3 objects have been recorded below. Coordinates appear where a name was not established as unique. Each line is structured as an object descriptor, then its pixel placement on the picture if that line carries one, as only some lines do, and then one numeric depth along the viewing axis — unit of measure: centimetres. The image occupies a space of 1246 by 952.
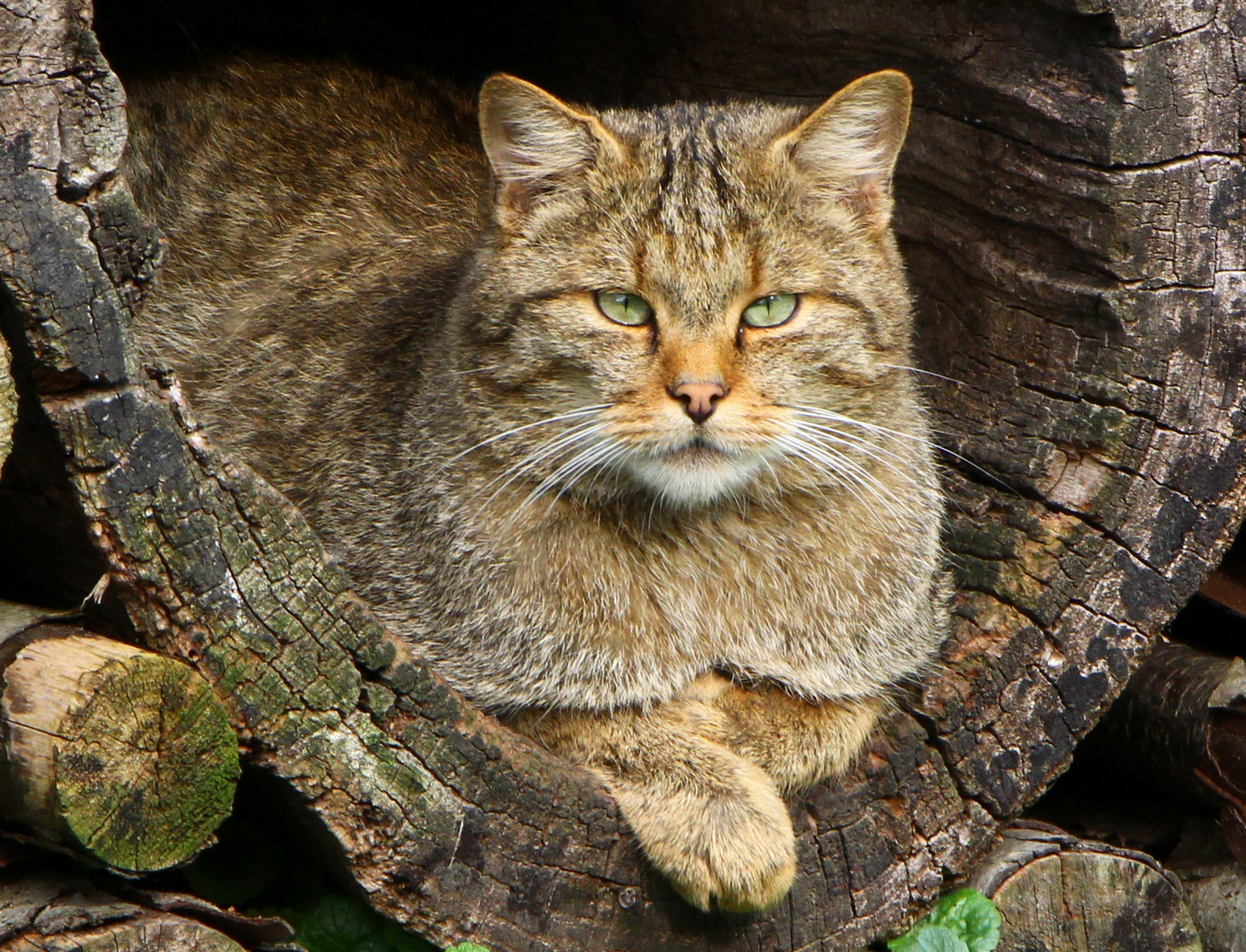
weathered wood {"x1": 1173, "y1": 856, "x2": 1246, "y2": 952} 707
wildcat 569
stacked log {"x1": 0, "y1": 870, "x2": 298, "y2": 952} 459
